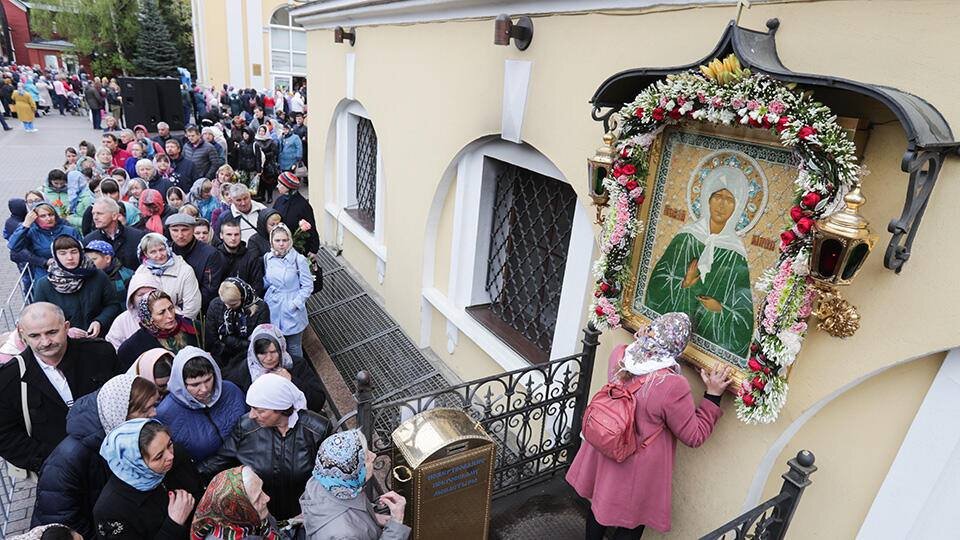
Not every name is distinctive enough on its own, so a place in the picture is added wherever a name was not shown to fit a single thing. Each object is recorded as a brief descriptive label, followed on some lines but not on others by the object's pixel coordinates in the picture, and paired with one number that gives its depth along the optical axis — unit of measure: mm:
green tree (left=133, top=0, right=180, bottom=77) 31359
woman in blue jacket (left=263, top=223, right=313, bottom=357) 5219
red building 44562
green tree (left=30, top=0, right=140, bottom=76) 34781
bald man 3264
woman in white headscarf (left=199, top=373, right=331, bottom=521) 3068
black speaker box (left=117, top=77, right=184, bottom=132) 16922
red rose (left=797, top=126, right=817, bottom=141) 2299
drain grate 5938
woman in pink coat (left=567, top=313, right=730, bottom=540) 2869
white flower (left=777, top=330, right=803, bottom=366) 2486
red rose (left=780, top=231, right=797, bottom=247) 2465
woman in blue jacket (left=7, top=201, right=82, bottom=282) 5520
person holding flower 6871
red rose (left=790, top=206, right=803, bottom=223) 2414
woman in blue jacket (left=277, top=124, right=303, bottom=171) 13344
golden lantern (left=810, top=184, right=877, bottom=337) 2078
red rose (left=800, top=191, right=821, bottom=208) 2340
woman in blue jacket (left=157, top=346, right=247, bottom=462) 3172
